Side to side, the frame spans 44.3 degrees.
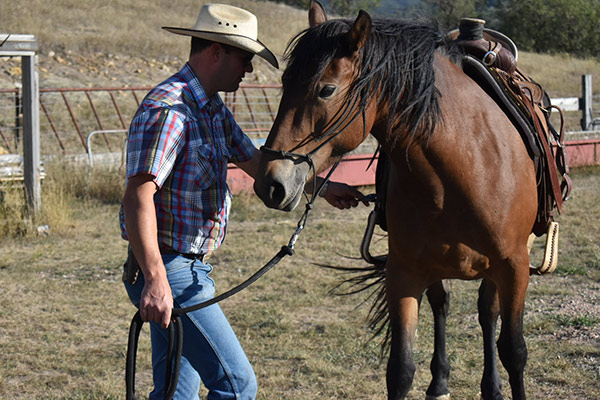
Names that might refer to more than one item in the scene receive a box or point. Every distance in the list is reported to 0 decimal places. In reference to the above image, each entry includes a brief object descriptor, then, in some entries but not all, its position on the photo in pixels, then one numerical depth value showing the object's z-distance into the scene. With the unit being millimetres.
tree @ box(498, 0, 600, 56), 39500
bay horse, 2457
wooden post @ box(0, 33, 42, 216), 7574
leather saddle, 3199
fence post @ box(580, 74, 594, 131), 13688
